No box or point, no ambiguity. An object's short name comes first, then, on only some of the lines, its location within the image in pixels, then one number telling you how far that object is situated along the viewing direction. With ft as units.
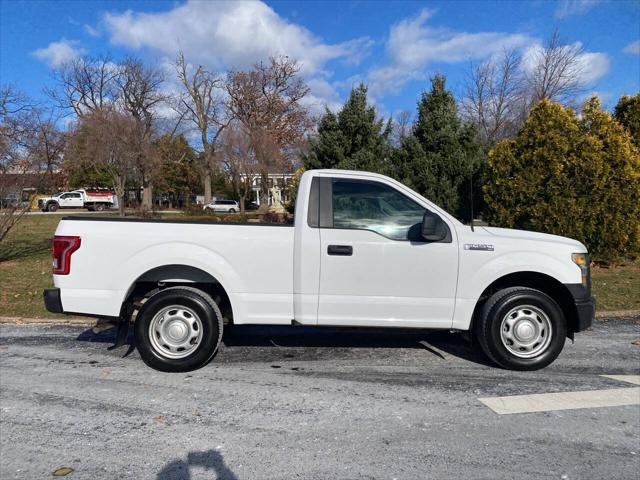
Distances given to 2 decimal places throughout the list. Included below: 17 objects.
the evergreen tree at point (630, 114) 41.53
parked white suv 171.00
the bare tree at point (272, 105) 163.63
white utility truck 164.25
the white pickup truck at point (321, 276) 14.88
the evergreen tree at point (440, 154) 44.37
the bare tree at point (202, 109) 170.50
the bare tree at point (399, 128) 183.39
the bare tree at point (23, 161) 33.53
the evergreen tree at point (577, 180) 34.04
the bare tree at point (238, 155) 136.15
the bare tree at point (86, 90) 172.96
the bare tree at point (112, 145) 79.00
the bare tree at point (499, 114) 113.29
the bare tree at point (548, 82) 103.40
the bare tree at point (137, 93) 167.22
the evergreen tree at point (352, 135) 49.26
